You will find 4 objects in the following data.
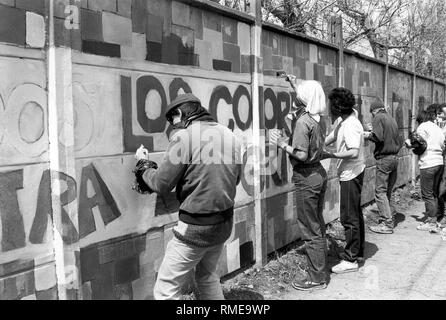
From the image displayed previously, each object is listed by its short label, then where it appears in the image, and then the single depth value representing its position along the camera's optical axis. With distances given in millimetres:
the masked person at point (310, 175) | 4270
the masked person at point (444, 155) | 6797
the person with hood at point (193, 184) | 2932
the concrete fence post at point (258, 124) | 4801
